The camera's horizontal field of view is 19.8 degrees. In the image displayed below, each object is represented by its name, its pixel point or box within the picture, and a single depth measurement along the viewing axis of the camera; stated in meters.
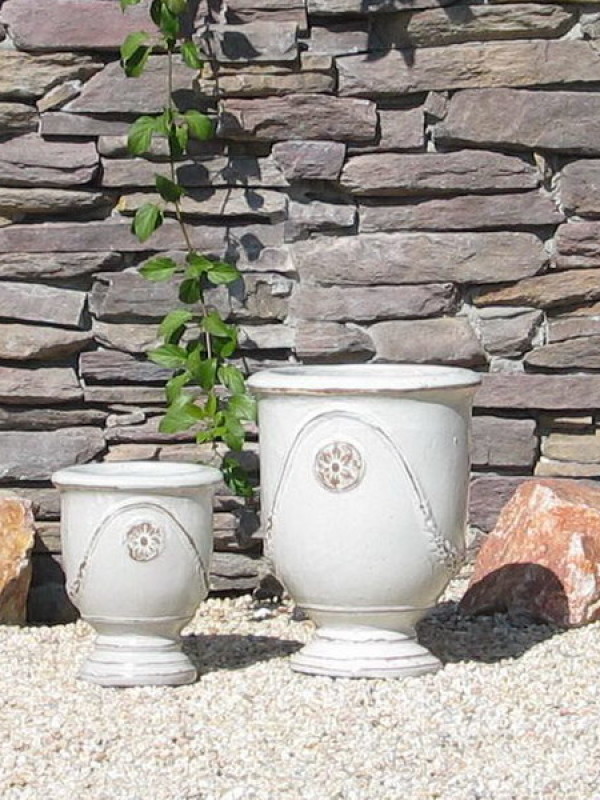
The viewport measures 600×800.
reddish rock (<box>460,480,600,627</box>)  4.45
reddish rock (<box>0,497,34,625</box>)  4.75
